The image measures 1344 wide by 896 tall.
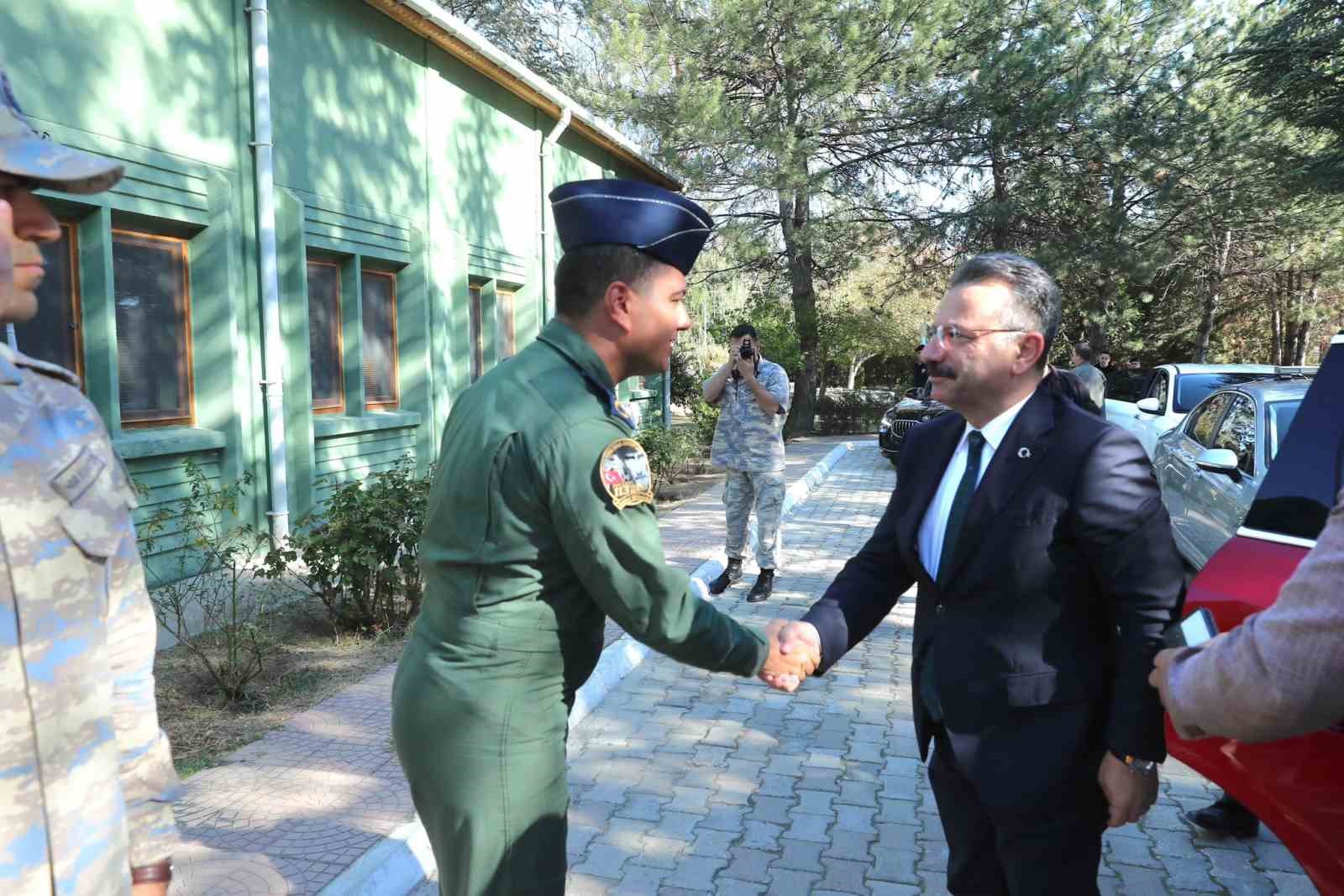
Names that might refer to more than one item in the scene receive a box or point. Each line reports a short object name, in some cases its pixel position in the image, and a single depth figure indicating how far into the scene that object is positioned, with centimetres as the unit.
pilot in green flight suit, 201
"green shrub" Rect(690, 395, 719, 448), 1825
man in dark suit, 219
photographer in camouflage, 756
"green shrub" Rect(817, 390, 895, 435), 2797
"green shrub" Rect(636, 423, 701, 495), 1344
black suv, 1598
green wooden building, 672
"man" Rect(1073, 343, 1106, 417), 942
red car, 229
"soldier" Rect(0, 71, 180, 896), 126
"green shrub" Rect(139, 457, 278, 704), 518
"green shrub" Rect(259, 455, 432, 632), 603
